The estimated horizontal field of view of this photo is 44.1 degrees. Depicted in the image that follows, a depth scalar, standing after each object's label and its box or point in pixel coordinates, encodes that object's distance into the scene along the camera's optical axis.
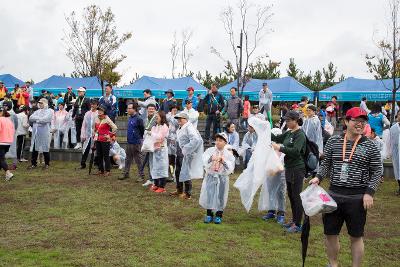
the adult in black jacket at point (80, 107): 15.30
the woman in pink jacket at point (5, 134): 11.43
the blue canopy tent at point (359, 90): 24.73
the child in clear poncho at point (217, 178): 8.09
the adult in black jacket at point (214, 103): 16.25
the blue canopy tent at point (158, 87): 27.11
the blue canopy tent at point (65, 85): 27.02
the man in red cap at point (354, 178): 5.07
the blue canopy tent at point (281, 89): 26.03
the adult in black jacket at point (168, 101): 14.82
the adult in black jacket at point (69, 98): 17.91
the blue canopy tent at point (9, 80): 29.09
